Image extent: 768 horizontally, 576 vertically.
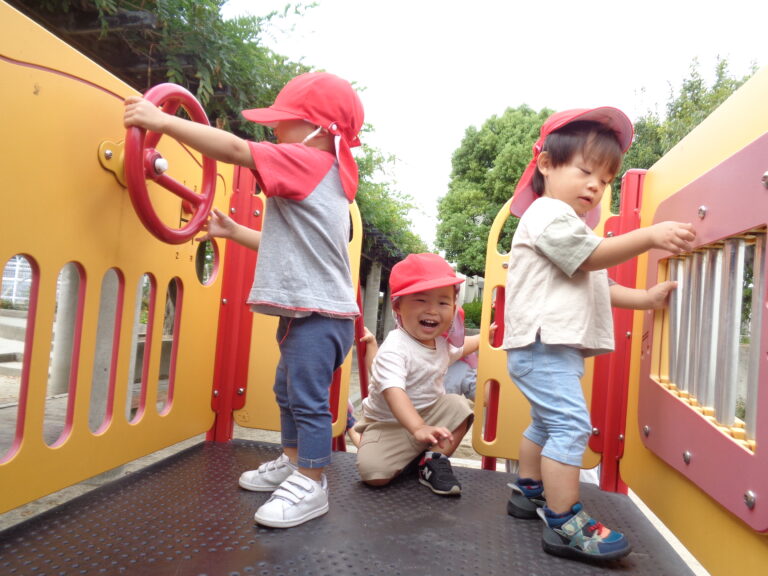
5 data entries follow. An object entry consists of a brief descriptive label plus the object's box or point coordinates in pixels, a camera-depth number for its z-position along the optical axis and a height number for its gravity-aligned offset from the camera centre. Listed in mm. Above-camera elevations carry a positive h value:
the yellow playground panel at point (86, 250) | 1113 +80
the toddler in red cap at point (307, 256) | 1347 +108
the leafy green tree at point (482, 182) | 15953 +3781
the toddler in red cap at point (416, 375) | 1729 -206
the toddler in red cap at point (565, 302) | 1248 +51
